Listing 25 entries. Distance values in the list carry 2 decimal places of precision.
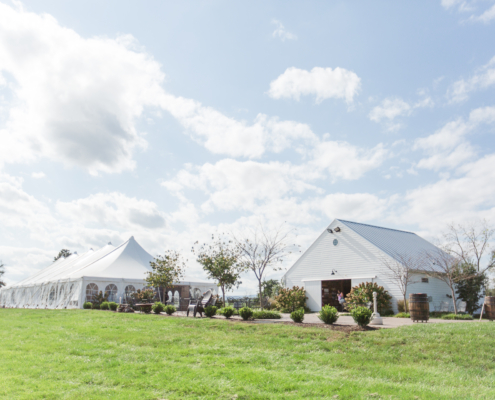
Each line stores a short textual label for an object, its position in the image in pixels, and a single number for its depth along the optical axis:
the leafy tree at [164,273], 22.47
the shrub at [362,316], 10.25
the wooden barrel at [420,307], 13.11
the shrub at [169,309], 18.12
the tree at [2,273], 69.06
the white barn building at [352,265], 21.19
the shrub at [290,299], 23.12
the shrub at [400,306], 19.39
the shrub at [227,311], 14.91
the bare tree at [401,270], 19.59
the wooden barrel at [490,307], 13.48
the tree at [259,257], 19.80
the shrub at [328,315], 11.55
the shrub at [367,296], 19.50
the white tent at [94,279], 24.58
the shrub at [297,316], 12.49
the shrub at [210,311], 15.55
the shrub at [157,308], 18.56
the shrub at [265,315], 15.48
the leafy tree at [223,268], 18.77
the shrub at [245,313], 14.12
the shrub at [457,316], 16.38
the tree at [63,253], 71.22
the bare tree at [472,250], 24.81
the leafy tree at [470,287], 22.27
